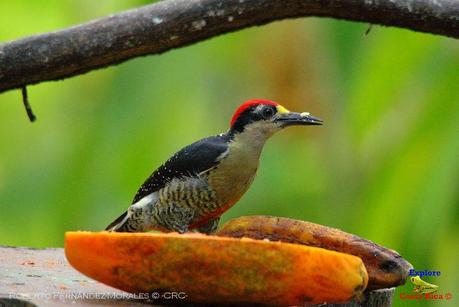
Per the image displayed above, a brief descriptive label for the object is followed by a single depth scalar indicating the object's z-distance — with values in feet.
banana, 20.42
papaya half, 17.43
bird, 25.13
